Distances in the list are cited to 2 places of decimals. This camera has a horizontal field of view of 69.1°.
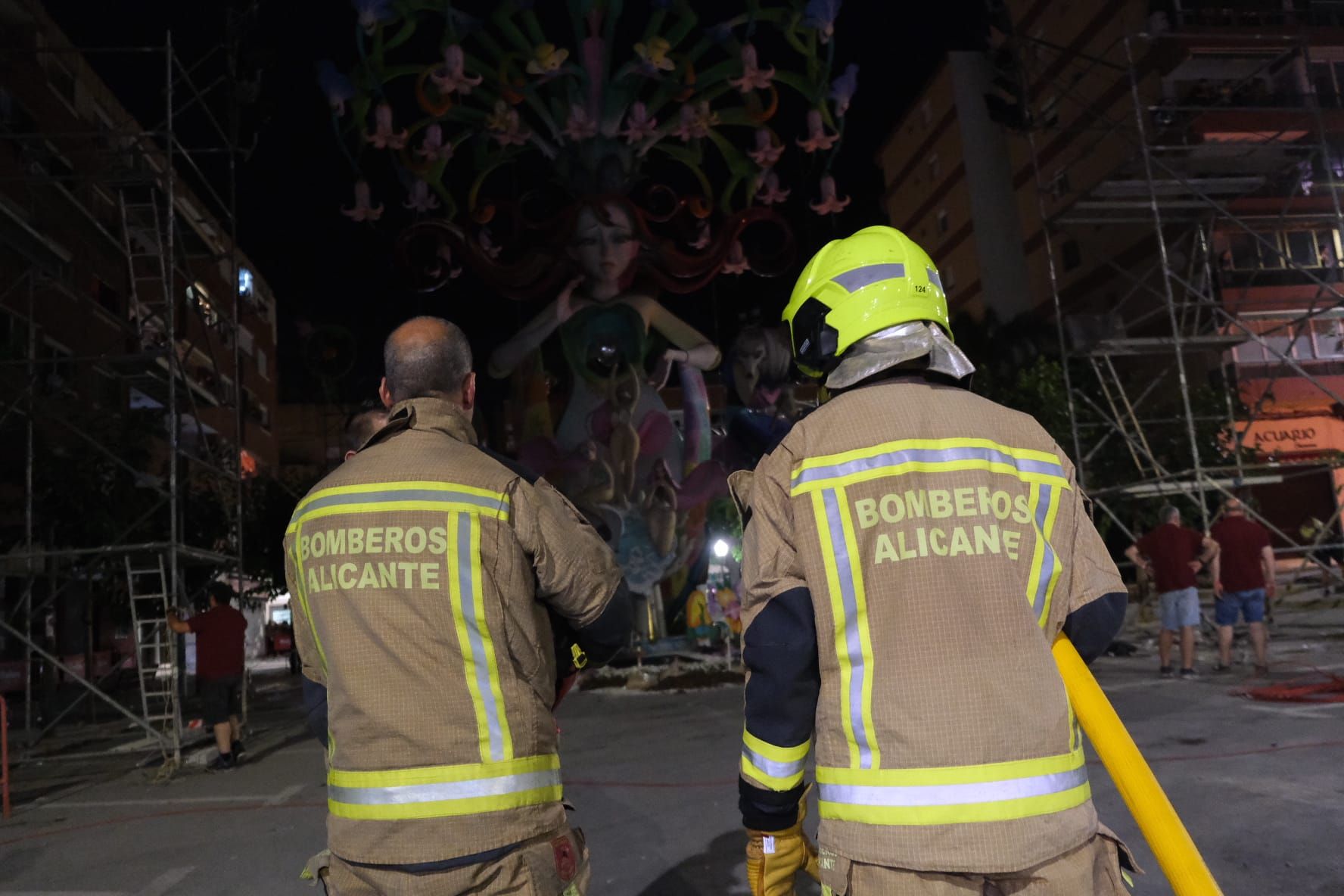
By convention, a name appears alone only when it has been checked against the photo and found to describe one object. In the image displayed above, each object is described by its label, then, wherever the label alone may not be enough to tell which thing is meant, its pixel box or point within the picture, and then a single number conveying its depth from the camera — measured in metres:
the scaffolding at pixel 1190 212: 12.65
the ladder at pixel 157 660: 9.03
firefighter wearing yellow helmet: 1.76
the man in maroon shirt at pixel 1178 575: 9.62
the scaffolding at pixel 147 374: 9.82
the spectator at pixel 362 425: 5.27
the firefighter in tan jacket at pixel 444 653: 2.09
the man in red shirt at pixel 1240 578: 9.41
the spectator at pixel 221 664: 9.05
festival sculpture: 15.85
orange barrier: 7.24
